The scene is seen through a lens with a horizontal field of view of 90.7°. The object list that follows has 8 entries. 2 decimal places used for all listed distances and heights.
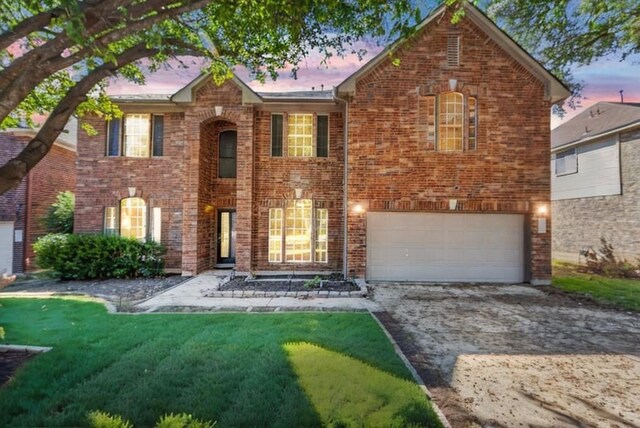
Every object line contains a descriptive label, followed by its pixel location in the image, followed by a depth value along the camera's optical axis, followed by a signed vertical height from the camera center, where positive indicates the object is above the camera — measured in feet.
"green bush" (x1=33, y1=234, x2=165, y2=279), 34.86 -4.50
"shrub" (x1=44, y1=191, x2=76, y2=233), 41.73 -0.31
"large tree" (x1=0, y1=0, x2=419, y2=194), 11.97 +10.43
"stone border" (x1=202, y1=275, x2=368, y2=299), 27.22 -6.57
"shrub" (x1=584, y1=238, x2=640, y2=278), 40.45 -5.74
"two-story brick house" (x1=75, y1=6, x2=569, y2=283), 33.88 +6.84
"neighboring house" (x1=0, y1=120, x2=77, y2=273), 42.86 +0.27
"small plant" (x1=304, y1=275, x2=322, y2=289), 30.22 -6.31
